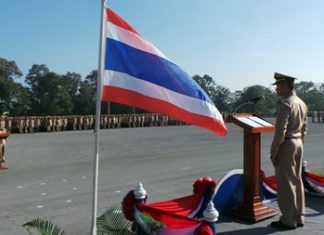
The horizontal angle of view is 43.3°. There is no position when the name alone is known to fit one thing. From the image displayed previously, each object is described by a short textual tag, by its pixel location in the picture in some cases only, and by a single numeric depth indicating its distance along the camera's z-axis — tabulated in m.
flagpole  3.36
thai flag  3.61
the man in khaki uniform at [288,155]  5.04
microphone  5.35
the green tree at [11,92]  61.78
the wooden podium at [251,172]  5.42
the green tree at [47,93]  68.31
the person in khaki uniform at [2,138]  10.50
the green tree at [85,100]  71.99
